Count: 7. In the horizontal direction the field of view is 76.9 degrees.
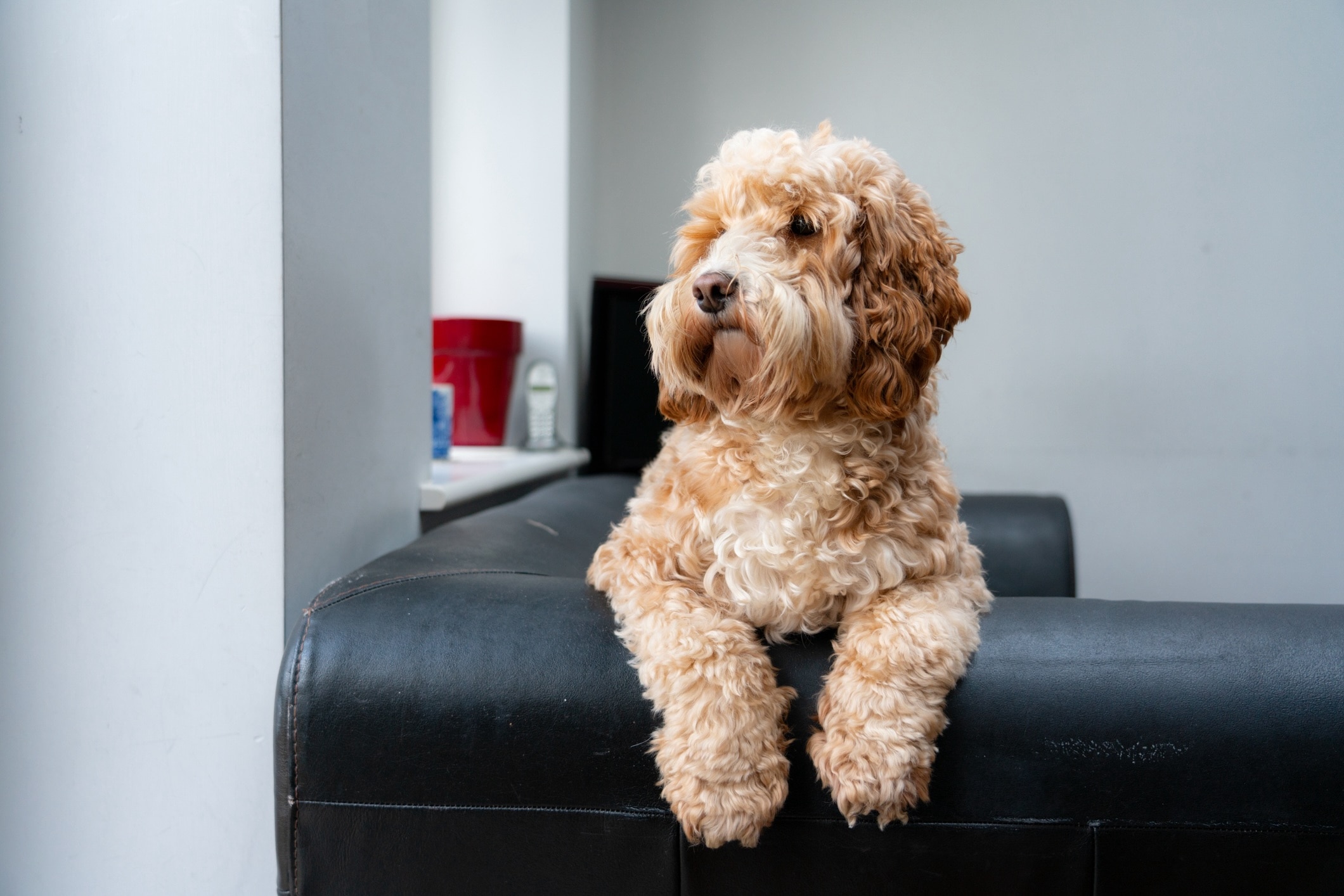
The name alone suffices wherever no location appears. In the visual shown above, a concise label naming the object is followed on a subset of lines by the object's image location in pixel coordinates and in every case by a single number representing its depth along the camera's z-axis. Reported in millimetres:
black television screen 3203
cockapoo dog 992
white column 1201
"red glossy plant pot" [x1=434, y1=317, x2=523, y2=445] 2738
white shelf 1791
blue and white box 2412
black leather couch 943
